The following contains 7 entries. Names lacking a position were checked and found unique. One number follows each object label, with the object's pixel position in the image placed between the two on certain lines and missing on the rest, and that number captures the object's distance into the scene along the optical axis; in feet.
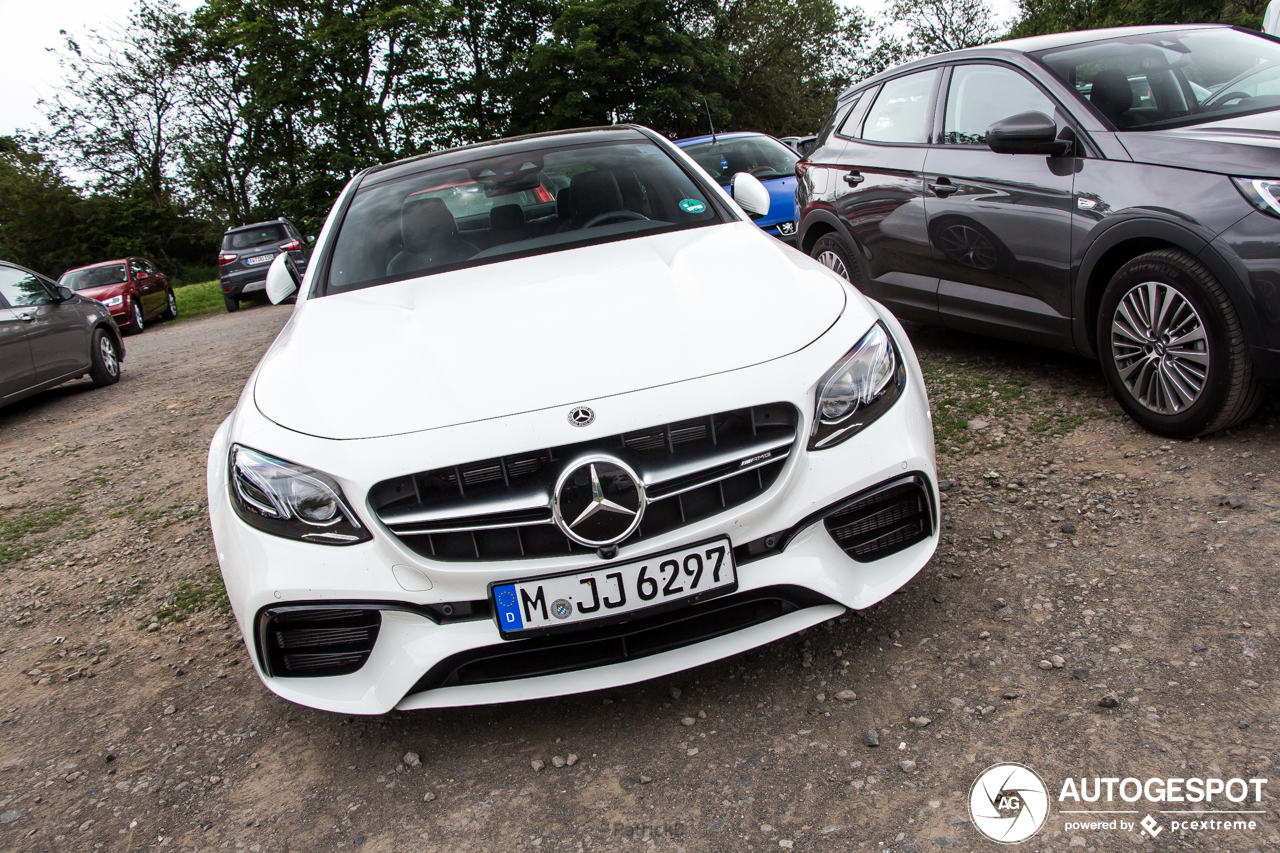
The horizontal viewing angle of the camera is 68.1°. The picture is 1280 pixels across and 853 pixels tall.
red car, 57.41
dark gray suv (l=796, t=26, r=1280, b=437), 10.36
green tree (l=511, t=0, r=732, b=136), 101.55
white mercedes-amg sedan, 6.79
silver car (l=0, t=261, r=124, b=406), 26.35
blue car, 28.86
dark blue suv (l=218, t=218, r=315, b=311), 61.05
